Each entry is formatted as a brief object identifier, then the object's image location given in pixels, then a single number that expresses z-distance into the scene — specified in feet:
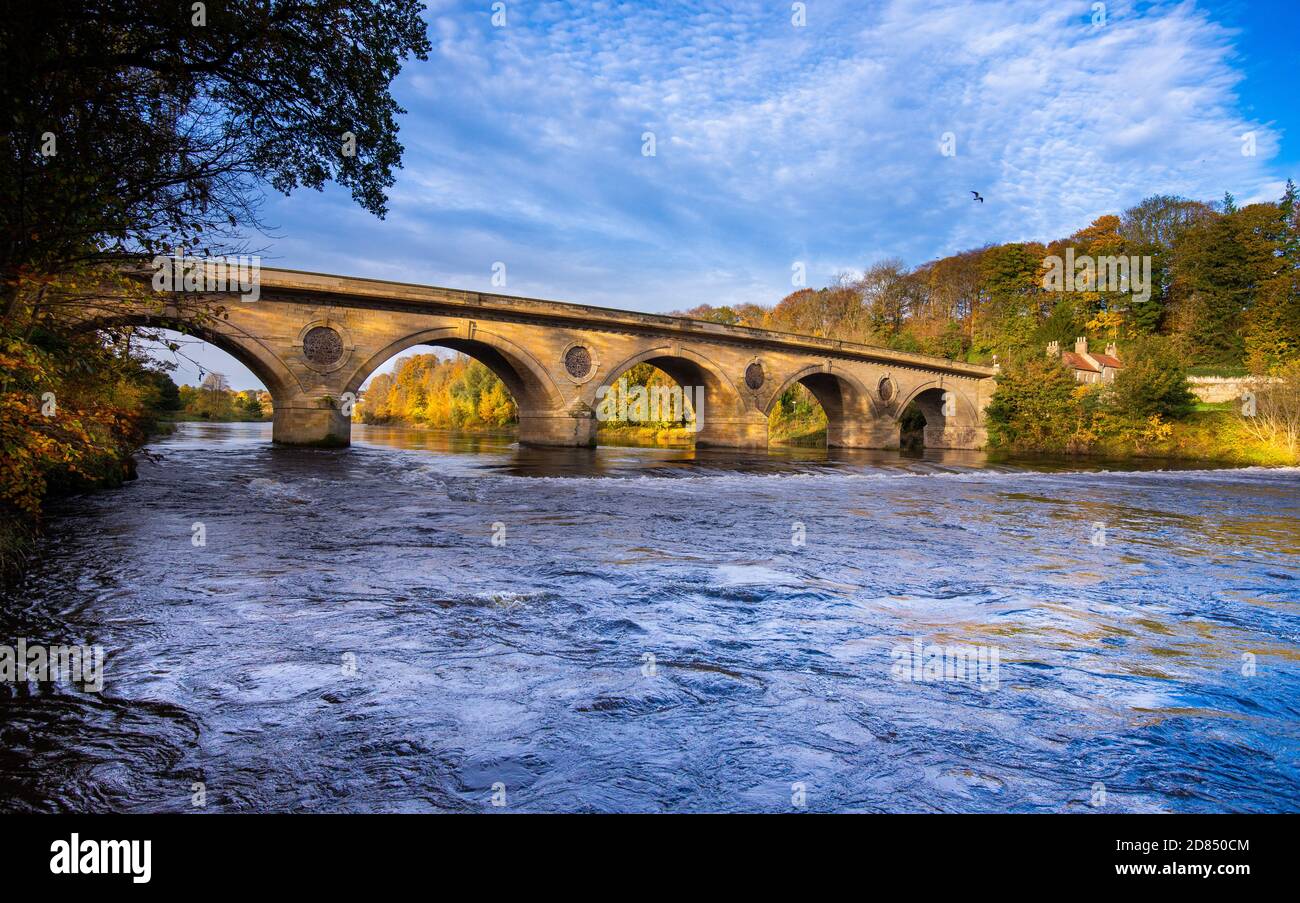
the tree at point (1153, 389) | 132.67
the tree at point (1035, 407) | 144.15
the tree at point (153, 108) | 15.92
